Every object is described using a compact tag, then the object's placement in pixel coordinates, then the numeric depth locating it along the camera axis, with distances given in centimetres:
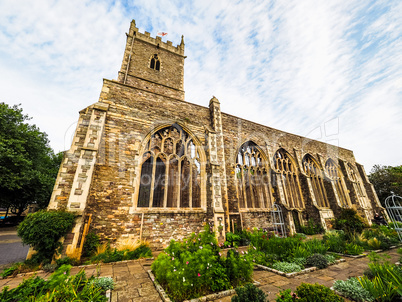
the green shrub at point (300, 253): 537
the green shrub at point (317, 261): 486
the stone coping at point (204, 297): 297
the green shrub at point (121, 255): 545
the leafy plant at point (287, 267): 440
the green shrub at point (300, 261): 491
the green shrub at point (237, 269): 372
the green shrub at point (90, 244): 587
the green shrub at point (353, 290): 298
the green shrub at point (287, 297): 260
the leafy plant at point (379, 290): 282
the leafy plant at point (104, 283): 328
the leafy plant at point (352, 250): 614
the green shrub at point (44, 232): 484
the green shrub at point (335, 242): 669
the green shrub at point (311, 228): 1067
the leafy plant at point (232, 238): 774
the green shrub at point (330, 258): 523
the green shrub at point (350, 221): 944
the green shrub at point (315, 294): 253
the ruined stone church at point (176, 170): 668
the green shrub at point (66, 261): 497
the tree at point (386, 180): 2266
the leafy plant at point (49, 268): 467
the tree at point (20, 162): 1367
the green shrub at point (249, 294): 258
